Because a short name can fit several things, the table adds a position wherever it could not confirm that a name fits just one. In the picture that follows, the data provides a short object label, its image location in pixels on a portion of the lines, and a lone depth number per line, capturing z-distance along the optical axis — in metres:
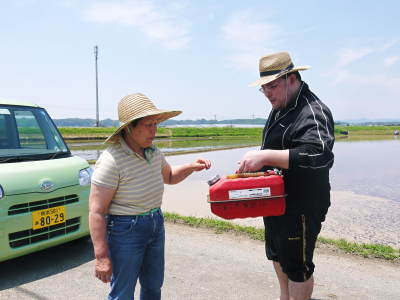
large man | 2.14
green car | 3.48
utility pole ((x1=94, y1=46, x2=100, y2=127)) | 53.19
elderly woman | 2.10
